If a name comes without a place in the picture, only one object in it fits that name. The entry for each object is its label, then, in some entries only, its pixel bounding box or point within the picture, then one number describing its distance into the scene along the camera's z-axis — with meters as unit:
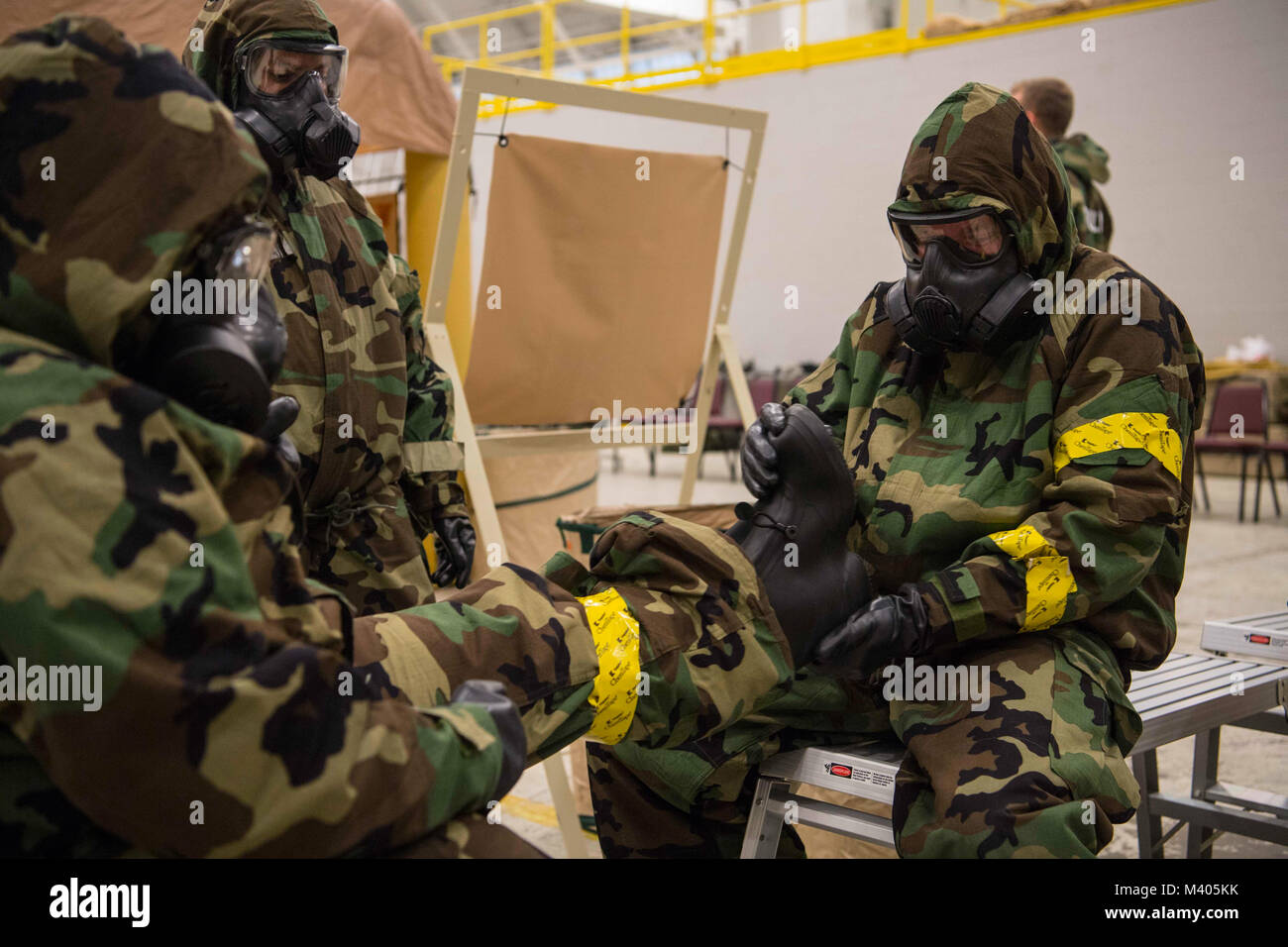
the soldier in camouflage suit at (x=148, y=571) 0.91
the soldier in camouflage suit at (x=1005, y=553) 1.61
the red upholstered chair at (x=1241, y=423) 7.64
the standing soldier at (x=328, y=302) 2.03
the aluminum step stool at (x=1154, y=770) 1.83
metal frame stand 2.91
